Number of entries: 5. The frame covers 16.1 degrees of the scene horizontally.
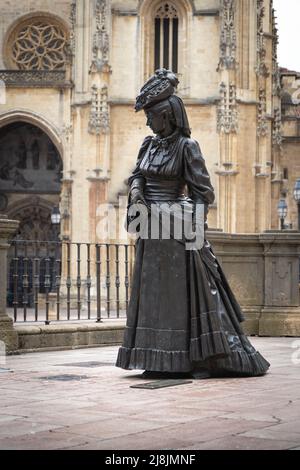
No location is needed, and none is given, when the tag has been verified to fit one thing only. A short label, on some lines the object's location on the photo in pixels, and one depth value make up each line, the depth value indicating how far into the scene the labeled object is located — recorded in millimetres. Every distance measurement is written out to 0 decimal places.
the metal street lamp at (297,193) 28494
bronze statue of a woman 8523
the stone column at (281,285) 14398
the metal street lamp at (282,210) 34812
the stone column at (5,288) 10938
